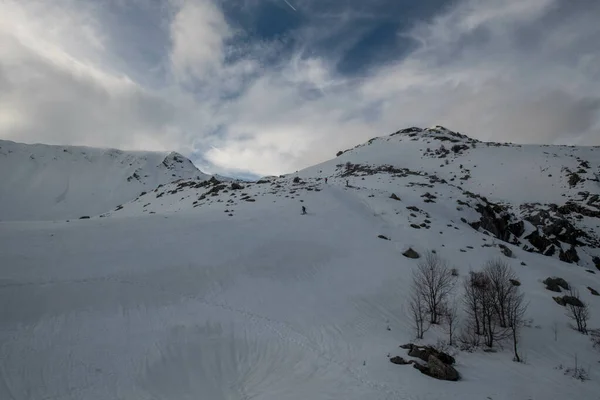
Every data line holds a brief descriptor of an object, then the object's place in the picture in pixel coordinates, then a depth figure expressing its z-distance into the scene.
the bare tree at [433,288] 21.94
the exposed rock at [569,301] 22.92
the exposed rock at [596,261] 43.03
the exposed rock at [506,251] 31.41
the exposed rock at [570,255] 42.44
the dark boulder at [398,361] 15.47
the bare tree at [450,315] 20.78
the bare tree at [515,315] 17.93
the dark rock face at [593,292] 25.20
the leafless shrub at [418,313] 19.74
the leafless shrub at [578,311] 20.77
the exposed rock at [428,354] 15.77
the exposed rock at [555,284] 25.39
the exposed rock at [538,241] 45.53
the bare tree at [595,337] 19.04
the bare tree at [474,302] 20.36
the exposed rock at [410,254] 30.69
